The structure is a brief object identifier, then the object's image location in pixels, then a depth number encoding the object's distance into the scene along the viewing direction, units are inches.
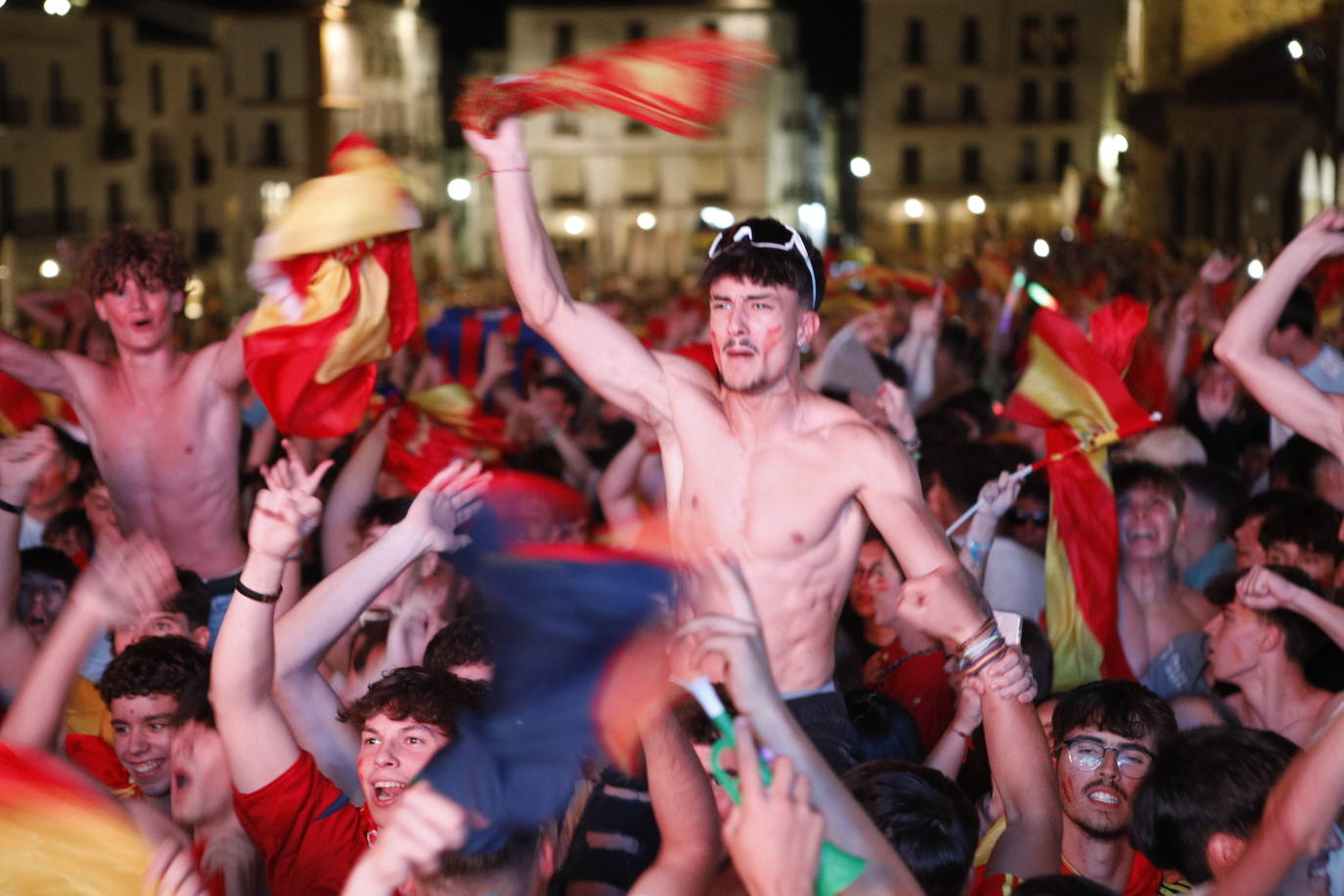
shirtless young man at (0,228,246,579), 239.8
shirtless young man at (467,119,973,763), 167.6
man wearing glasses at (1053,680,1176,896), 161.0
